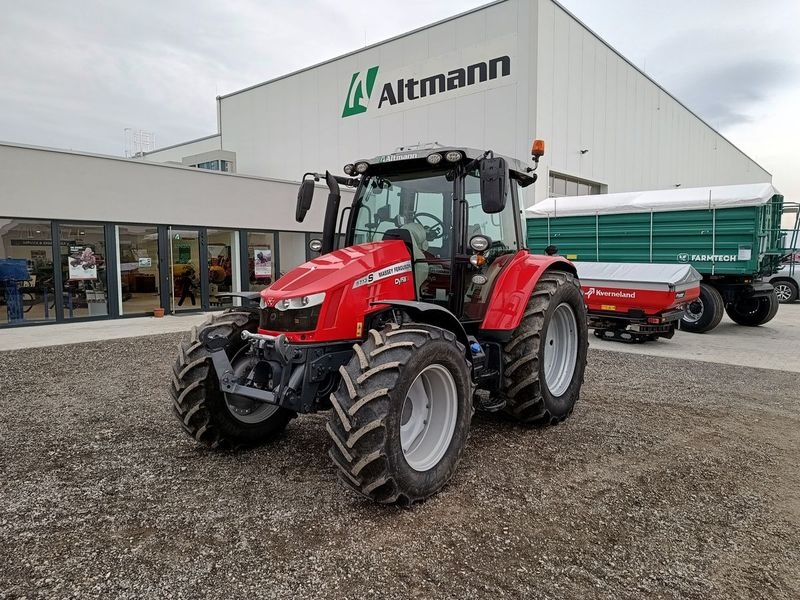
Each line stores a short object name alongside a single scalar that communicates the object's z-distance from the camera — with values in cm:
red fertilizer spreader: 819
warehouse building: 1078
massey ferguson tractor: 276
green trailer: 933
